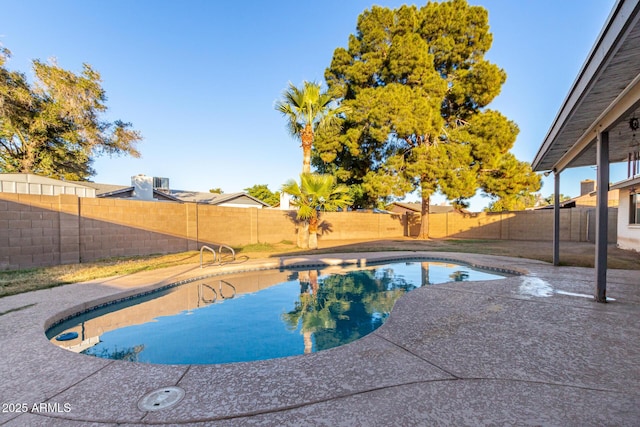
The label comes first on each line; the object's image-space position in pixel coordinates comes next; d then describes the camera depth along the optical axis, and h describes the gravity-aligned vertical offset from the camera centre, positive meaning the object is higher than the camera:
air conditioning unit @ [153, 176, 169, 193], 21.45 +1.88
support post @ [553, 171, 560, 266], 6.88 -0.10
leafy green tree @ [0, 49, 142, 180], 11.45 +3.80
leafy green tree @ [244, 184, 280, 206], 39.91 +2.26
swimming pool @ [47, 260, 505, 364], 3.58 -1.77
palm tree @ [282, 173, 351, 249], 11.30 +0.64
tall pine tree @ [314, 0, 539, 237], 15.48 +5.50
